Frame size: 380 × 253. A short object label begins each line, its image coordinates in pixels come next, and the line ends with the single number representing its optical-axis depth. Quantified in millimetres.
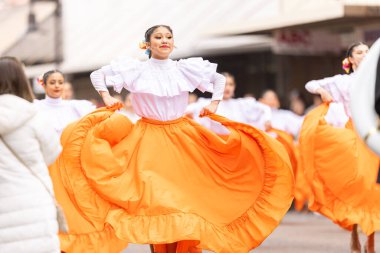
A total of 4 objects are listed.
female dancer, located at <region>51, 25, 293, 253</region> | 13766
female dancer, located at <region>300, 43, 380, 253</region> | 15355
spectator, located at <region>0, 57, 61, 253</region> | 10474
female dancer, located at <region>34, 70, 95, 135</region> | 18265
